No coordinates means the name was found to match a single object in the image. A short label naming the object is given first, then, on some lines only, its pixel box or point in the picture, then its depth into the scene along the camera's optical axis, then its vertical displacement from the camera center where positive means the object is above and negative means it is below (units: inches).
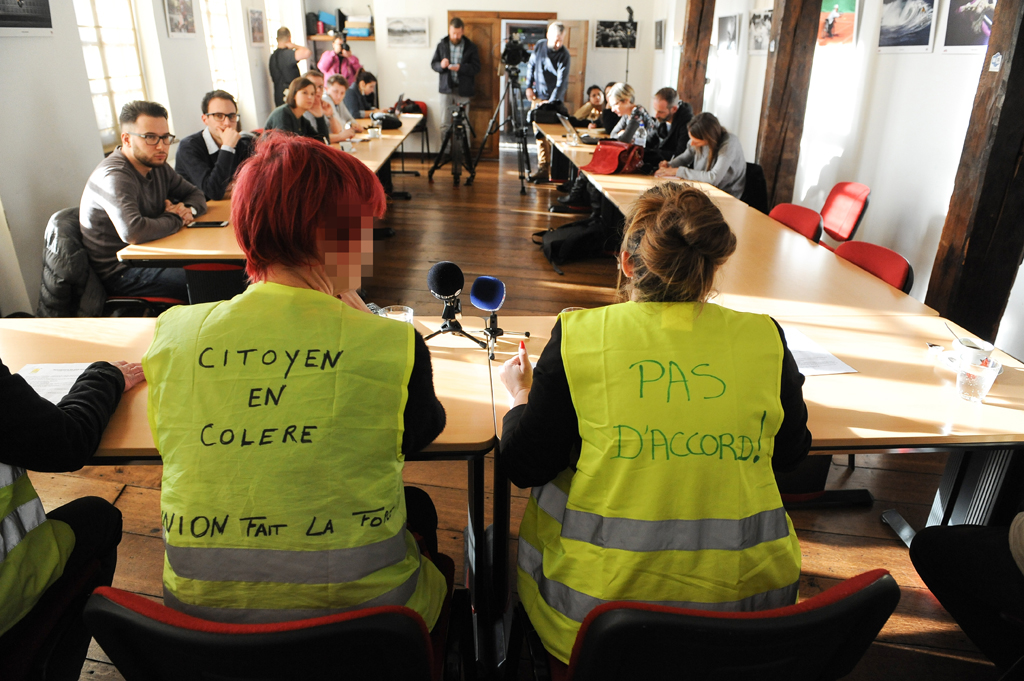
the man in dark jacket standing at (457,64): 347.3 +8.1
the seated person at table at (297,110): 188.5 -8.6
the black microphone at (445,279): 69.2 -19.7
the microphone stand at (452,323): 76.4 -27.0
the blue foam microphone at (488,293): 70.2 -21.3
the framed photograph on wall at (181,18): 218.7 +19.3
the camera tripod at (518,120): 302.2 -20.0
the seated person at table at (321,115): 206.8 -11.0
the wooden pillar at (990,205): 103.1 -19.0
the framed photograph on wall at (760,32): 241.3 +18.3
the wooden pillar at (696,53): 302.8 +12.9
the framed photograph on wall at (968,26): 130.0 +11.4
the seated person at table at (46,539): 44.6 -32.9
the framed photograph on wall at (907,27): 149.4 +13.0
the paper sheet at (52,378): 60.2 -27.1
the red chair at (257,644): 31.5 -26.1
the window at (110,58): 192.0 +5.6
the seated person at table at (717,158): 172.9 -18.7
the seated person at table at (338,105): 233.3 -9.1
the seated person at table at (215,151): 144.4 -15.6
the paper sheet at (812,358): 70.6 -28.7
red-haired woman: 37.7 -19.3
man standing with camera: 335.6 +4.9
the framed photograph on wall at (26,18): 129.6 +11.1
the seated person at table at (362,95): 307.9 -7.4
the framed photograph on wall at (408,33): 359.3 +24.1
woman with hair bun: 41.8 -21.6
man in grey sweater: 108.0 -20.6
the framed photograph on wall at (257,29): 299.1 +21.5
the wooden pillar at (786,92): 192.5 -2.5
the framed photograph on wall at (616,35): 363.9 +24.2
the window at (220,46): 279.7 +12.8
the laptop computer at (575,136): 249.6 -20.1
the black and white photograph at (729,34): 279.6 +20.1
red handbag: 194.5 -21.5
